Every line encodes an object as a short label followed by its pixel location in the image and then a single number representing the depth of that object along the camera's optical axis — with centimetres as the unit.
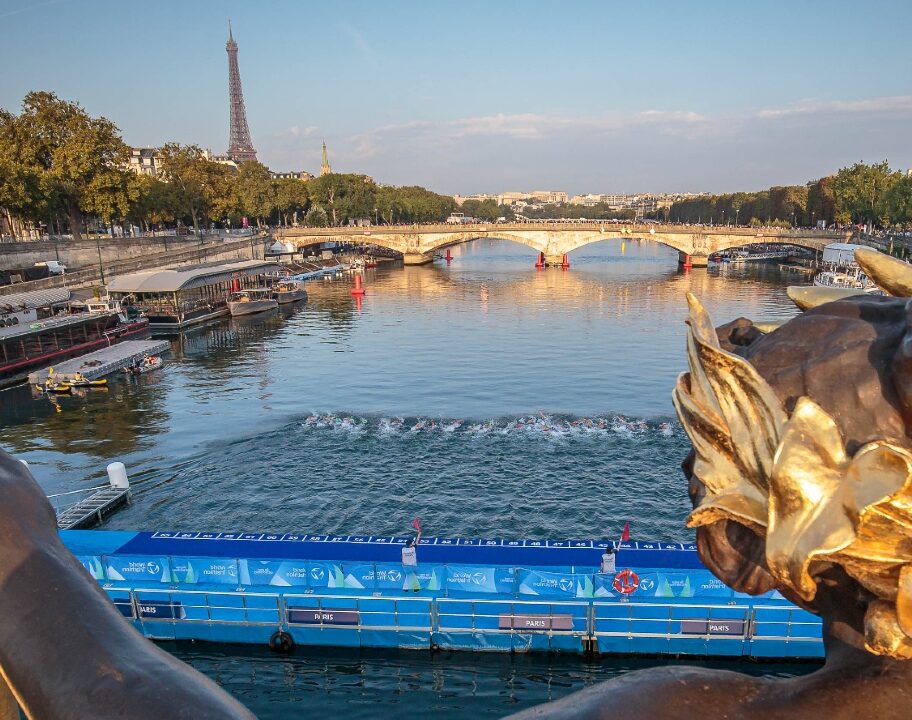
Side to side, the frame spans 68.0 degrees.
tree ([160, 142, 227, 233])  8419
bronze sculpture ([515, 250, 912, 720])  183
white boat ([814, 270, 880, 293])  6330
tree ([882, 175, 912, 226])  7744
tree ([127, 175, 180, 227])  7500
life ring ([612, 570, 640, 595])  1502
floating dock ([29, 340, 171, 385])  3769
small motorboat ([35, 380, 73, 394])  3625
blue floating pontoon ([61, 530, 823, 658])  1512
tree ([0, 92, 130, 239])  5753
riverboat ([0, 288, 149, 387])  3869
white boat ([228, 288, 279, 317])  6069
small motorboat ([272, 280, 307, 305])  6777
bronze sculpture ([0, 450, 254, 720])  193
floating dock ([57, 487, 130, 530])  2166
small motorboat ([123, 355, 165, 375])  4041
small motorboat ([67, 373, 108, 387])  3675
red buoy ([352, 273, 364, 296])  7213
